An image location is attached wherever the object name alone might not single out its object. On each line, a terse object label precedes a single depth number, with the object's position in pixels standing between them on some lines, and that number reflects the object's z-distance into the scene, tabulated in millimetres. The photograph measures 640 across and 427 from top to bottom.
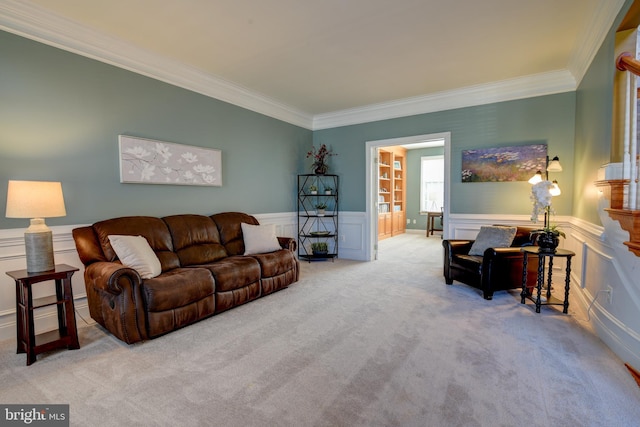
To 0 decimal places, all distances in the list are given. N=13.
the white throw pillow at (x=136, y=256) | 2650
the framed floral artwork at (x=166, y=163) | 3215
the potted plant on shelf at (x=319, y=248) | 5554
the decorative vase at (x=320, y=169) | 5586
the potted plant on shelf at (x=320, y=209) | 5577
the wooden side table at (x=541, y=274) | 2988
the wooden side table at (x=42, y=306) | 2164
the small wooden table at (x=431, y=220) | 8347
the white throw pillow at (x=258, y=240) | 3898
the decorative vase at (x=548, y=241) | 3084
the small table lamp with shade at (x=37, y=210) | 2146
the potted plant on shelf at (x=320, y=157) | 5594
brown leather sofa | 2414
